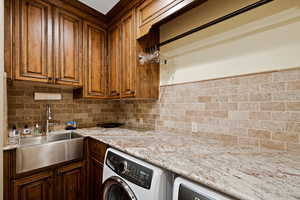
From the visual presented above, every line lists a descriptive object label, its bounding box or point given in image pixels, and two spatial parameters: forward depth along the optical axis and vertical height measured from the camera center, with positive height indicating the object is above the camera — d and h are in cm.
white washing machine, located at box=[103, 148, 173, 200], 78 -49
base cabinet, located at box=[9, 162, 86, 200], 118 -78
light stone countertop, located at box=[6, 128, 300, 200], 53 -35
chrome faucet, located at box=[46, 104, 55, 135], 172 -20
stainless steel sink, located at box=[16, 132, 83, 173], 118 -48
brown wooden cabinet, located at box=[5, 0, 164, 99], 138 +59
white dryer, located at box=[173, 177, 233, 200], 57 -40
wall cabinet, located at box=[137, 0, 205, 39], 121 +85
